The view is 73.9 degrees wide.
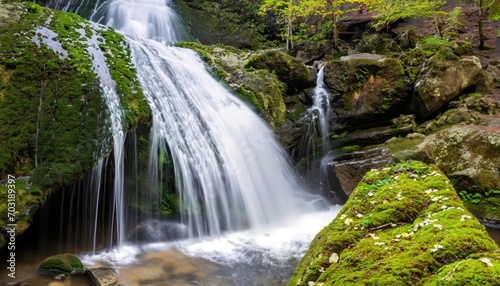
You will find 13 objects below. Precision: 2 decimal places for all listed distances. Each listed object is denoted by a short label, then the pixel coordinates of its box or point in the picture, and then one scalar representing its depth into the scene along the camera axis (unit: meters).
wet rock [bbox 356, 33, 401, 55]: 14.38
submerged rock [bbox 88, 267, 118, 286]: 4.39
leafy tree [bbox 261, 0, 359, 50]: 15.76
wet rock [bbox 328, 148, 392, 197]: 8.48
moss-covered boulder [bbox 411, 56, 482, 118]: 10.27
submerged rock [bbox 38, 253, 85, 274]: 4.45
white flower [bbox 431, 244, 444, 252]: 2.36
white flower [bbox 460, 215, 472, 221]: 2.70
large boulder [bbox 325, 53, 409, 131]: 10.83
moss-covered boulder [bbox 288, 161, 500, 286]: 2.16
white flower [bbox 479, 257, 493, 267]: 2.04
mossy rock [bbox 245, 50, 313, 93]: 11.59
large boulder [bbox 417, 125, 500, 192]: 7.20
